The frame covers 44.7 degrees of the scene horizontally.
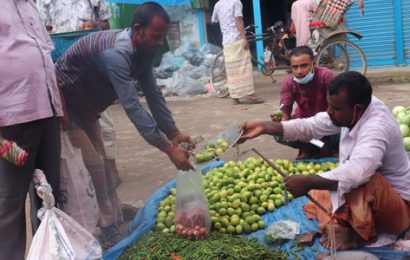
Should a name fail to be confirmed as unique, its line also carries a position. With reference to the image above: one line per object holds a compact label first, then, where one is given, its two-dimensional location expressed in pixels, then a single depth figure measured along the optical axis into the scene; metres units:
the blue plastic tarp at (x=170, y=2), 9.28
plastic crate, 4.41
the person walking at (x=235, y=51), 7.84
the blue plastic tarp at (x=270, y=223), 2.85
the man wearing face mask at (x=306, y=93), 4.52
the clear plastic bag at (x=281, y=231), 3.12
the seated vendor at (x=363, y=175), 2.66
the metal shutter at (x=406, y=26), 9.45
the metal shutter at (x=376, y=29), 9.66
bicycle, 8.35
